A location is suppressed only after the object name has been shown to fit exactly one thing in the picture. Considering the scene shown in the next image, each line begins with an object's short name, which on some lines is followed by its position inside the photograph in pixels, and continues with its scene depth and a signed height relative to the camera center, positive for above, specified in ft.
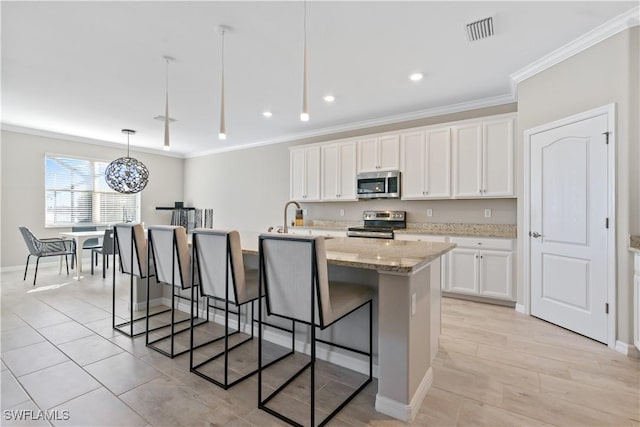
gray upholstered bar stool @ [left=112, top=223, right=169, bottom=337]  9.17 -1.25
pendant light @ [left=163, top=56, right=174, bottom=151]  9.23 +2.45
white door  8.82 -0.36
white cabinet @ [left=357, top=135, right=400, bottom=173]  14.97 +2.99
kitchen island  5.51 -2.08
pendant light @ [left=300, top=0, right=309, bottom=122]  6.72 +2.52
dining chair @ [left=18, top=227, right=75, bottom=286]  15.61 -1.75
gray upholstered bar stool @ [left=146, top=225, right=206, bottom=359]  7.95 -1.20
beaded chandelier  14.69 +1.79
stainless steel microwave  14.83 +1.41
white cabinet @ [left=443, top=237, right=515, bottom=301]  11.94 -2.14
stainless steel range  14.78 -0.55
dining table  16.28 -1.42
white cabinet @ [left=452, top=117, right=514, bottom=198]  12.27 +2.26
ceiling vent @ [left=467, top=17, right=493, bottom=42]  8.05 +4.95
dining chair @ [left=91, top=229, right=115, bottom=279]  16.55 -1.74
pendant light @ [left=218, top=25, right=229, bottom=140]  8.26 +4.91
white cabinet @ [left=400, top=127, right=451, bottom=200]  13.67 +2.26
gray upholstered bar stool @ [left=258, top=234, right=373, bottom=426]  5.25 -1.34
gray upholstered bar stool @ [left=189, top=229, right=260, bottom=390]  6.65 -1.34
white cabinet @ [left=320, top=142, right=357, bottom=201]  16.46 +2.30
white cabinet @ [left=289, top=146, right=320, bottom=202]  17.74 +2.32
